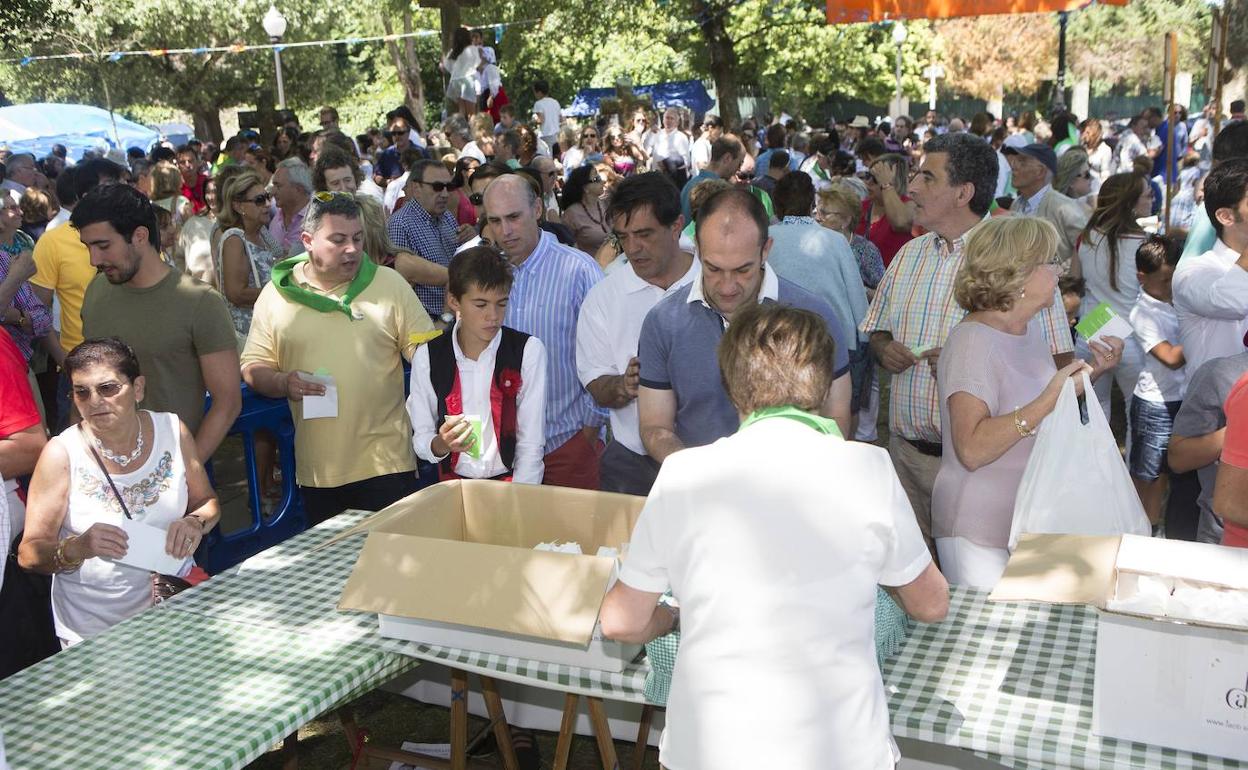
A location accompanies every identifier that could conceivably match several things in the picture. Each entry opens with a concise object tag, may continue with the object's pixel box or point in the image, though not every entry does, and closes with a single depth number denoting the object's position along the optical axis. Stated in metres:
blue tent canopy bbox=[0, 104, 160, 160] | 23.39
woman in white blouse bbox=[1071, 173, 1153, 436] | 6.03
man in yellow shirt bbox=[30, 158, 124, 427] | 5.66
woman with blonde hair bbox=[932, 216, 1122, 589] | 3.11
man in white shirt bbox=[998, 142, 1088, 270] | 7.39
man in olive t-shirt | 3.92
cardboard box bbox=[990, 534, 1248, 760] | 2.10
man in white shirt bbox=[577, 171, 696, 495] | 3.83
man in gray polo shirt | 3.09
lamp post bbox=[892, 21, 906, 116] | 26.80
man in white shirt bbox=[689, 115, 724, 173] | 15.53
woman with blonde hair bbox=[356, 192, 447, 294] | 5.78
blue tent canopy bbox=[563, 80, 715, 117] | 31.91
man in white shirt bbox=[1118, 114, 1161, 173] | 16.62
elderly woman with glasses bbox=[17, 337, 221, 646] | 3.19
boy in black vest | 3.68
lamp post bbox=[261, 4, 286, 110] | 18.42
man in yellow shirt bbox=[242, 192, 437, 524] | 4.12
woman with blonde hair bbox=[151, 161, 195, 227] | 7.58
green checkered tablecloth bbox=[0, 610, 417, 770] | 2.35
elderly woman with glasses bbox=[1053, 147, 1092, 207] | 9.16
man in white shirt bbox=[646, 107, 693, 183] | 17.09
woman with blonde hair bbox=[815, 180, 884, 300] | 6.58
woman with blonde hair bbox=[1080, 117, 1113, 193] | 14.38
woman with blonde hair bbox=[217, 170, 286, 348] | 5.90
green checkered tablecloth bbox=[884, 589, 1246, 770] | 2.21
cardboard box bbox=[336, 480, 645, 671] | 2.50
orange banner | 13.22
